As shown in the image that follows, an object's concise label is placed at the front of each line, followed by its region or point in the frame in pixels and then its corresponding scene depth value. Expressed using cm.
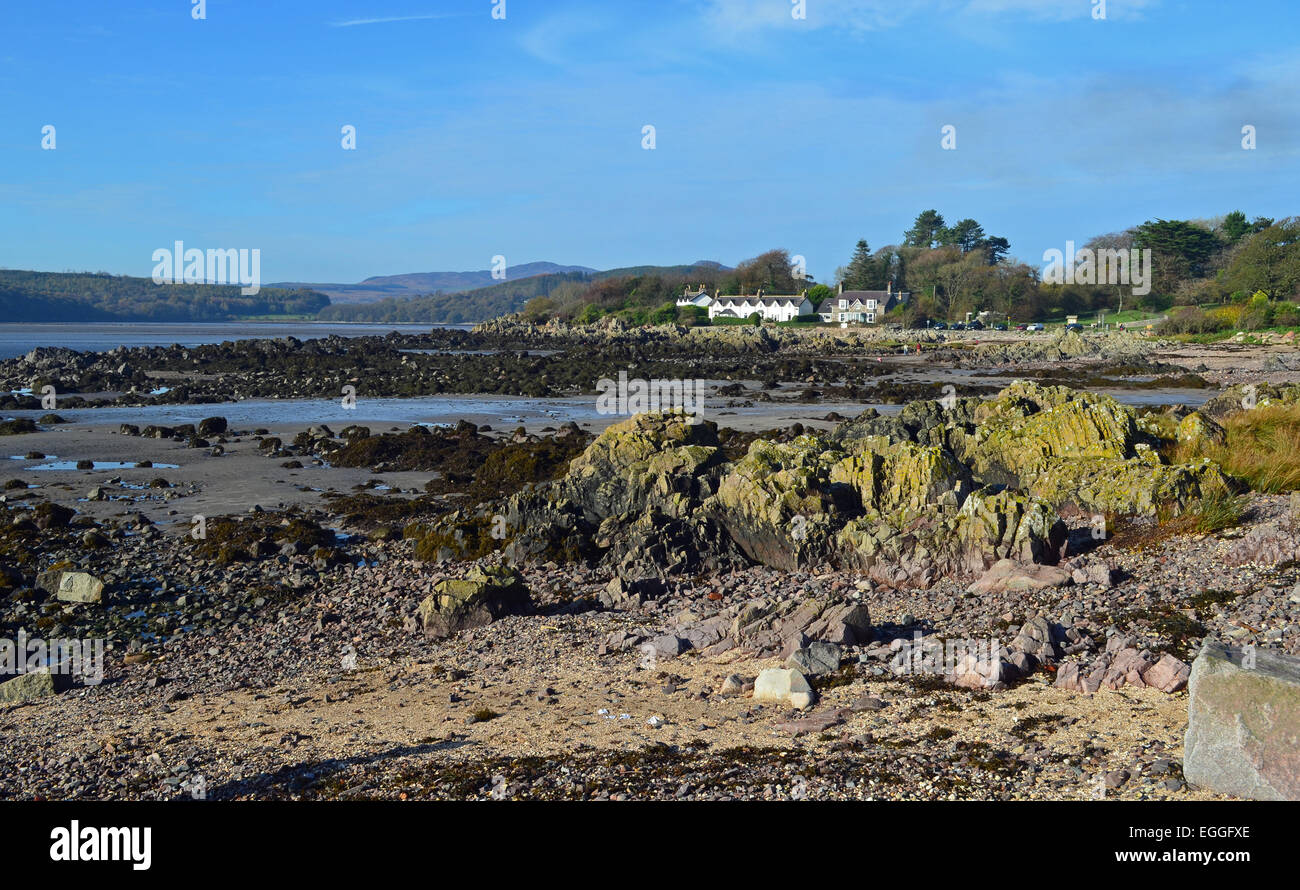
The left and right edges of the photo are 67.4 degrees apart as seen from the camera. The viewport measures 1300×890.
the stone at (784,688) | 725
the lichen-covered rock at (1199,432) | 1480
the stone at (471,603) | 1031
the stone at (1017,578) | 964
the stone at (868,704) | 707
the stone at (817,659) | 779
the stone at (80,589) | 1180
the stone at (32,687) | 884
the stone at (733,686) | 766
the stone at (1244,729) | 490
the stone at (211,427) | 2564
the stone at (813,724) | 672
